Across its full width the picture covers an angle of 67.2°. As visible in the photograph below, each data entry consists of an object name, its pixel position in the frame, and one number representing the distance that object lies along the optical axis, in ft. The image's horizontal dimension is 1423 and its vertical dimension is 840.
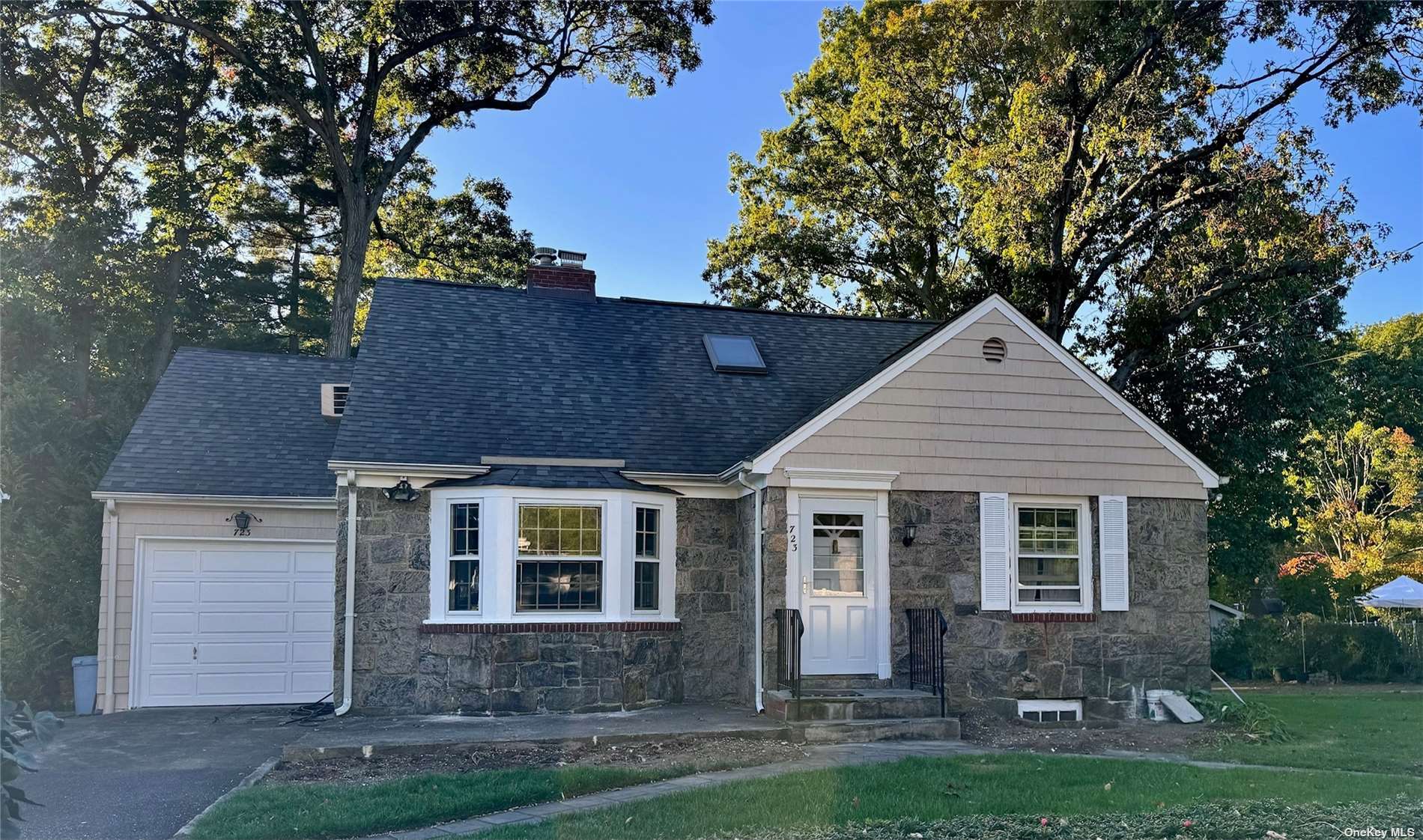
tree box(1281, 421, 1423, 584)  82.74
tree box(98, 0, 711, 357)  72.38
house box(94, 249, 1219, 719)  38.19
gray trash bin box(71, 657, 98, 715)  42.86
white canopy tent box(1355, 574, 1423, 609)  64.64
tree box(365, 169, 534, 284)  89.81
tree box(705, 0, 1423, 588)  55.88
